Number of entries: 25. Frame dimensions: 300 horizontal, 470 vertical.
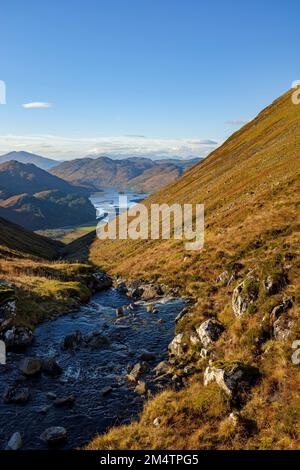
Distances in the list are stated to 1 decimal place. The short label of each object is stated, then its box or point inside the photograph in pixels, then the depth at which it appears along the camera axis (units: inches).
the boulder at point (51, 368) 904.9
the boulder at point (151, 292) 1513.4
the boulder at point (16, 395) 784.9
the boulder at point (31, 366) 897.5
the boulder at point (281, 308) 826.8
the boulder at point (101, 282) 1852.4
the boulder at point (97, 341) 1070.4
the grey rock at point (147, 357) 957.8
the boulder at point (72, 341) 1071.6
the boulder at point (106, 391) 810.3
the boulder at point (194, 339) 957.4
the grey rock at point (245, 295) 940.6
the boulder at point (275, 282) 915.4
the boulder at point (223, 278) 1258.7
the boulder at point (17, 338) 1068.2
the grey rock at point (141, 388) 804.4
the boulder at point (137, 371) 862.5
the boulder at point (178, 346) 958.4
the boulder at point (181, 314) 1198.9
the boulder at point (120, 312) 1342.3
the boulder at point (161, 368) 880.8
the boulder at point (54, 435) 661.2
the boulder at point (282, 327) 769.6
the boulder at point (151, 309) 1322.6
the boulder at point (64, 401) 775.1
